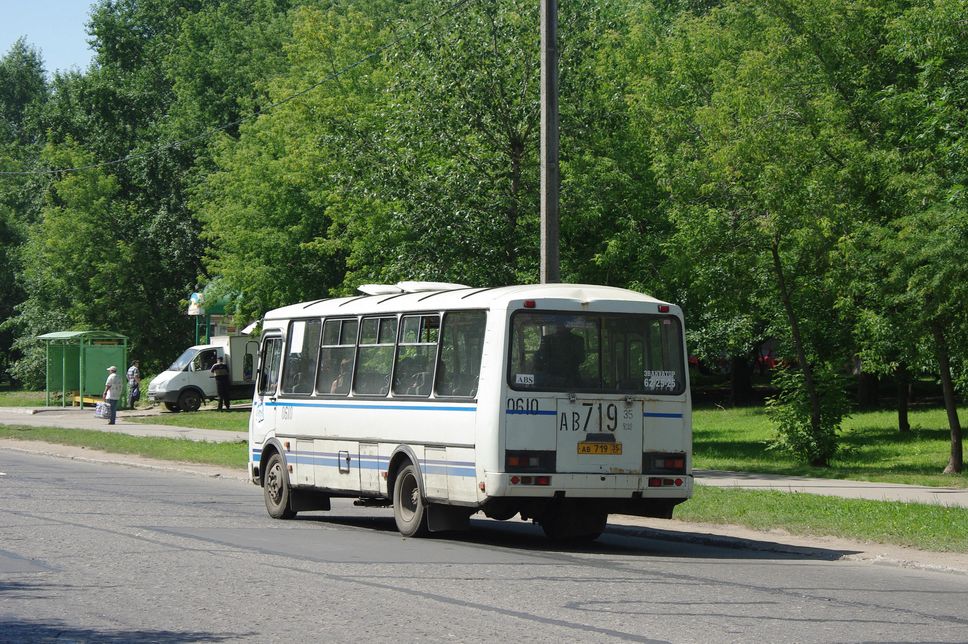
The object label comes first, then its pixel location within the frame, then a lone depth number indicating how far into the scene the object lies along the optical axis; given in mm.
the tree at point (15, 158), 83562
